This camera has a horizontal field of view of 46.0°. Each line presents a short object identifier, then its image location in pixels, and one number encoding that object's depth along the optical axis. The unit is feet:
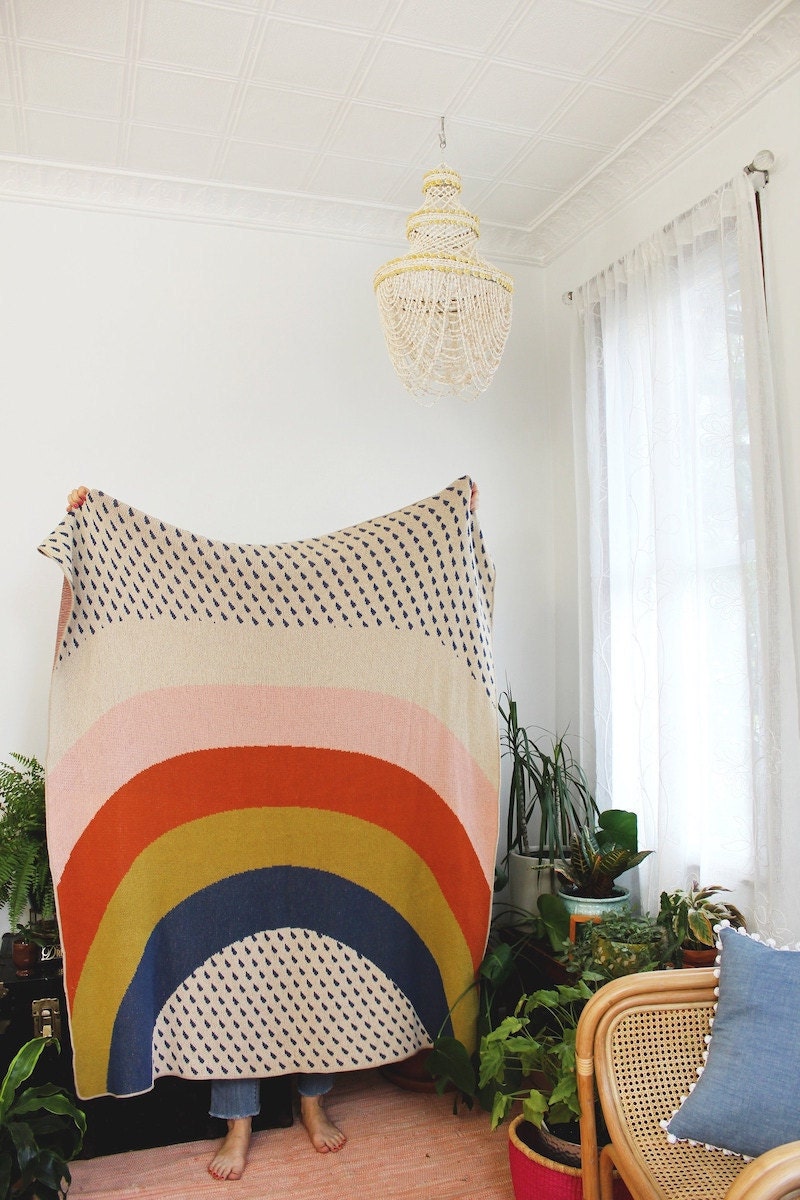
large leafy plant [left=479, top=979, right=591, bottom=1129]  6.30
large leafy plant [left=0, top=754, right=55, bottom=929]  7.64
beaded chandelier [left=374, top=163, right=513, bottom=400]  7.62
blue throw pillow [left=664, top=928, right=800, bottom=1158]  5.10
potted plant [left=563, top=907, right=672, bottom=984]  6.93
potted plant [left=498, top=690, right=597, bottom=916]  8.96
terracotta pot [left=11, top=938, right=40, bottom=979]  7.70
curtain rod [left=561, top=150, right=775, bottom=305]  7.60
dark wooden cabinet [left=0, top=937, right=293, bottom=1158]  7.45
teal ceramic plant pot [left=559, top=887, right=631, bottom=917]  7.99
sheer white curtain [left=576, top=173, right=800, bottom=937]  7.26
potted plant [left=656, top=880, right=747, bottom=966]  7.02
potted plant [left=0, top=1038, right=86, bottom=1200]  6.11
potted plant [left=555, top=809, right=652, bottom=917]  8.07
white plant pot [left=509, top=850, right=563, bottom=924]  8.81
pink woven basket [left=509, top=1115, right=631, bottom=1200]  6.14
